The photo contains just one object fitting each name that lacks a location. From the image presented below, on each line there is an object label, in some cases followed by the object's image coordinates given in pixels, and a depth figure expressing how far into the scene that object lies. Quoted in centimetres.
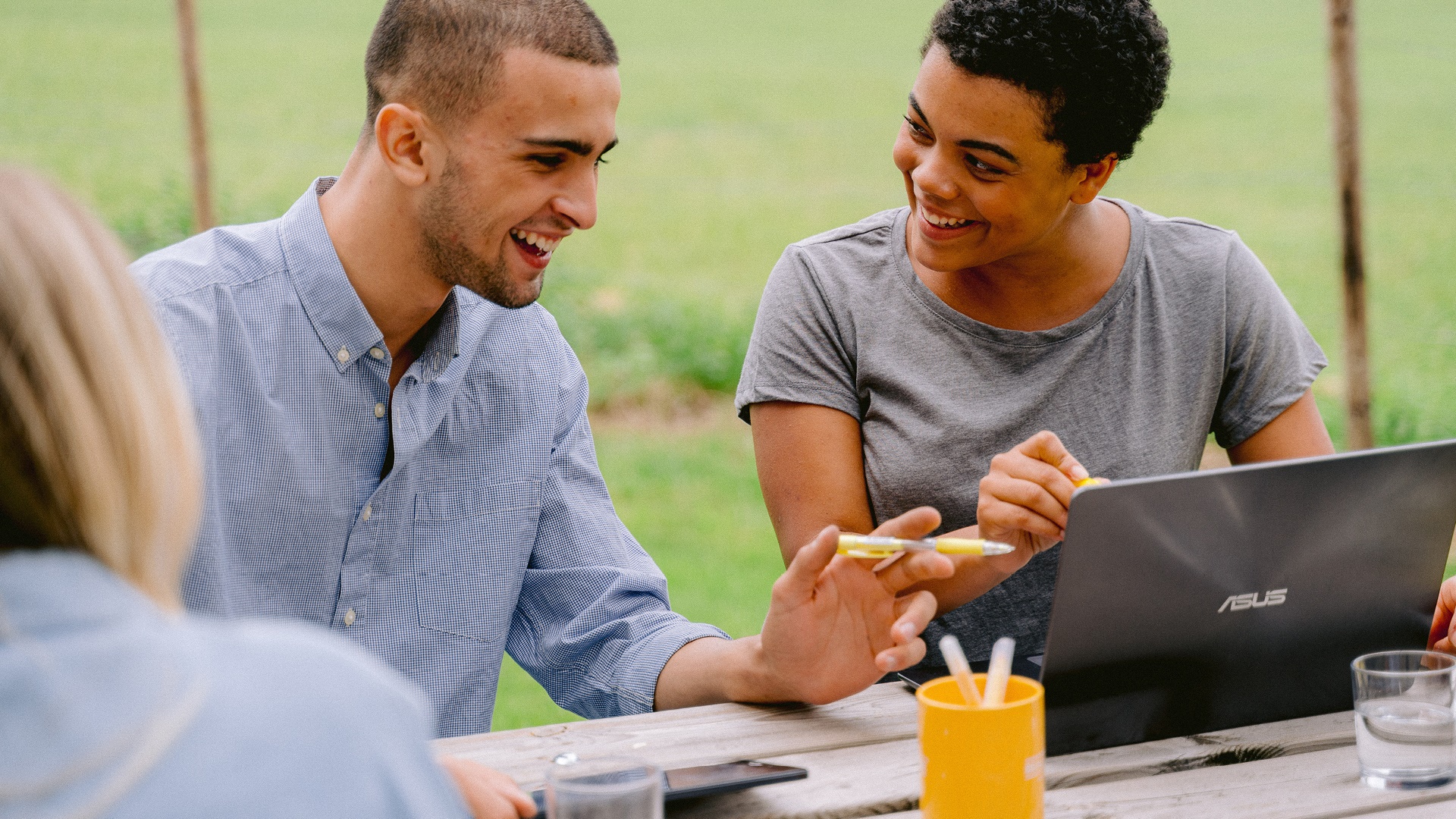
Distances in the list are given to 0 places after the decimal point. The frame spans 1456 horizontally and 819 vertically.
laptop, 236
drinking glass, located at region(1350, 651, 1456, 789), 237
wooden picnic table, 236
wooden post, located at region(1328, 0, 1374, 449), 463
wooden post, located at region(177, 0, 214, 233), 559
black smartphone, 233
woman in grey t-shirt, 285
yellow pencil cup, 227
